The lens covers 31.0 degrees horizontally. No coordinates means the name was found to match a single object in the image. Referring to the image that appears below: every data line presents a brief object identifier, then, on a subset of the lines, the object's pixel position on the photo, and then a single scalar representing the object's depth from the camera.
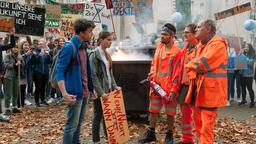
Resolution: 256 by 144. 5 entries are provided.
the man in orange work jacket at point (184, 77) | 7.30
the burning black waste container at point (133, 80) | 8.95
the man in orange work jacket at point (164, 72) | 7.46
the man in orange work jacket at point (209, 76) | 6.19
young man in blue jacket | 5.77
